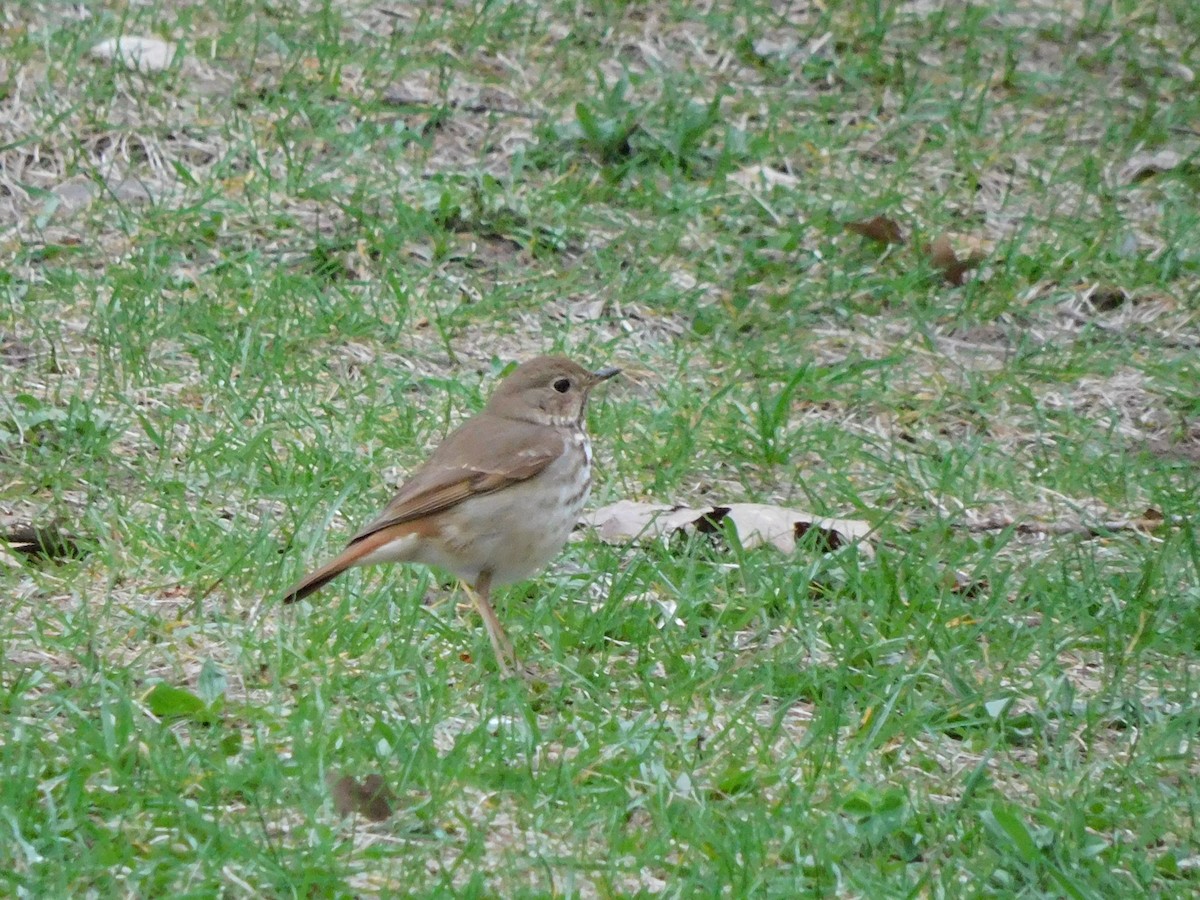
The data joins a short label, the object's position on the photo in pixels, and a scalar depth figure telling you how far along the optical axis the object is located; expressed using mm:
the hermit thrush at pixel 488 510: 9672
